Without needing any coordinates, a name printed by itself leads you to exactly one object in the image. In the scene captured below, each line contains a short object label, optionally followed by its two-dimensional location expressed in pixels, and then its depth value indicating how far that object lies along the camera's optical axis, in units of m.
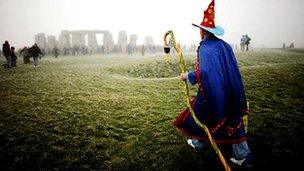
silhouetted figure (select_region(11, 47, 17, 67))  20.92
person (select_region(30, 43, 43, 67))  22.10
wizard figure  4.19
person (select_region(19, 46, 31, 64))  24.85
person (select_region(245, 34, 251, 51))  34.16
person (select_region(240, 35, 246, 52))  34.75
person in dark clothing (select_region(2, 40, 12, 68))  20.55
